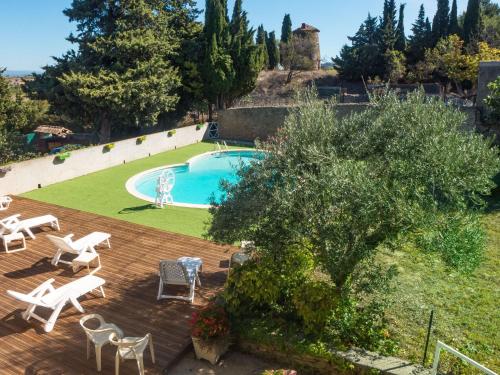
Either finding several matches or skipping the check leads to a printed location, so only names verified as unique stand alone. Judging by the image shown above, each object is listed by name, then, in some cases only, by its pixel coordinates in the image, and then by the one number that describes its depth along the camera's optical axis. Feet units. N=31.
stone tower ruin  157.48
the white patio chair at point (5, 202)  44.73
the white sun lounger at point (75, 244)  30.42
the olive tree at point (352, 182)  17.40
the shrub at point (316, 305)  21.07
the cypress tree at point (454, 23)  118.01
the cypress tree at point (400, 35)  125.59
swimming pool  55.77
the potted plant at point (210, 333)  20.99
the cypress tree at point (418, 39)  123.12
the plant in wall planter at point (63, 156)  56.29
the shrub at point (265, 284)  22.50
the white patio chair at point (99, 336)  19.73
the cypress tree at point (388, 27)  123.34
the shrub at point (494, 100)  50.39
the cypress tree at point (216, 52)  91.76
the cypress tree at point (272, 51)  153.79
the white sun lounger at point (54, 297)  23.20
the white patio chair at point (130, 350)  19.13
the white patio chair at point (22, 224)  35.22
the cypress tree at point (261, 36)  146.79
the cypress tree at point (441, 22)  120.57
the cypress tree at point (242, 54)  96.68
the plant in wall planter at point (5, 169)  48.89
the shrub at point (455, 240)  17.66
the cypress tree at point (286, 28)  160.86
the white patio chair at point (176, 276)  25.87
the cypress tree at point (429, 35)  121.60
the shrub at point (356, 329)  20.99
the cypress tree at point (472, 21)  111.55
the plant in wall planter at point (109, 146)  65.01
